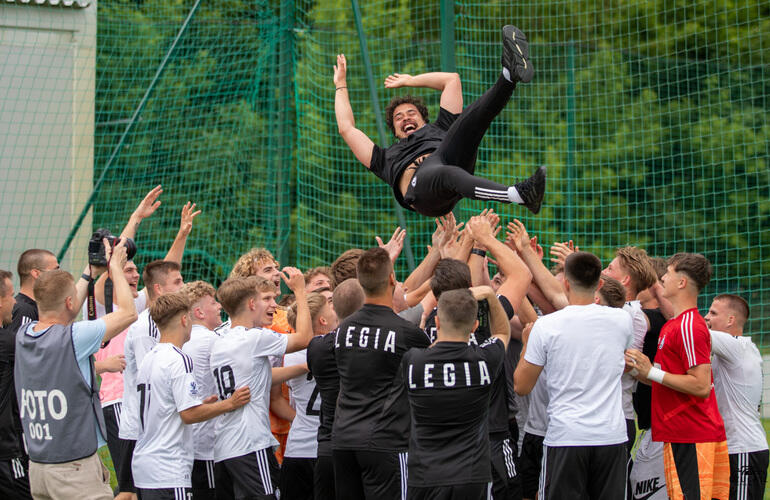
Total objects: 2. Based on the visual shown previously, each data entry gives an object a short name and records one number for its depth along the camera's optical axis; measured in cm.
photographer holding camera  997
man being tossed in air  1041
